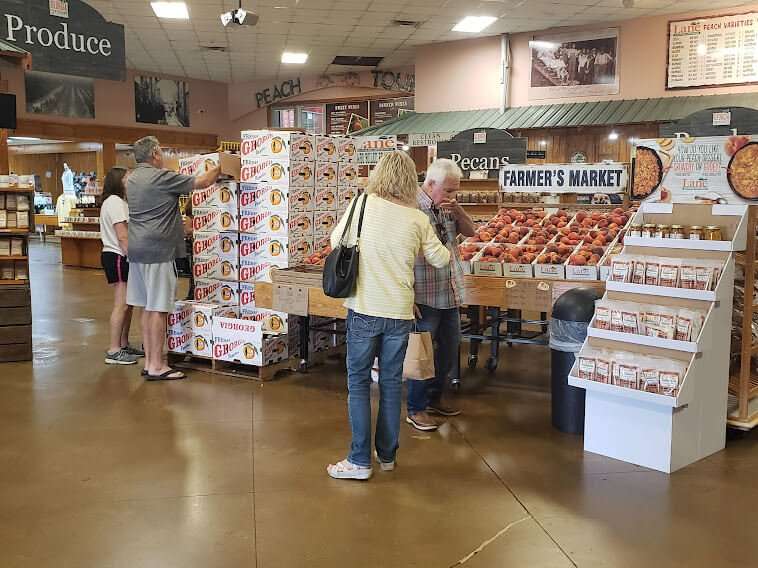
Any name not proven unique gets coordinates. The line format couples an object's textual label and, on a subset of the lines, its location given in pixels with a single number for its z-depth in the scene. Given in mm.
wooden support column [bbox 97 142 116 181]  17391
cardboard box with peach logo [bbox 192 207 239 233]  6004
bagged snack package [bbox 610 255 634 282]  4207
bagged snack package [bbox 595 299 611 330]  4133
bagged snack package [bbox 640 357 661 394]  3811
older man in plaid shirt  4266
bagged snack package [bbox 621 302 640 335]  4023
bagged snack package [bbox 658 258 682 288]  4050
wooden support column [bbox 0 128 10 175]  6250
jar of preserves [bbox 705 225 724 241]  4133
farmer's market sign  5910
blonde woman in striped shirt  3480
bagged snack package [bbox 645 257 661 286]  4102
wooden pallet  5734
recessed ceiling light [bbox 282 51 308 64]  15039
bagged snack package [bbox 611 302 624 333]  4078
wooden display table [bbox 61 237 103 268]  14352
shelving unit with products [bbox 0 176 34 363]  6273
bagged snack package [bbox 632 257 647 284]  4160
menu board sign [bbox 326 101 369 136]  16875
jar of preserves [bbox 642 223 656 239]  4316
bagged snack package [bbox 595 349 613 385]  3980
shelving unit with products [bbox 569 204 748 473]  3836
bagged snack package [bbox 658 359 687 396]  3760
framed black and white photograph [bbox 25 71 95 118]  15766
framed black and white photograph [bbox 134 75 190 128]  17625
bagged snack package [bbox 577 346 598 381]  4043
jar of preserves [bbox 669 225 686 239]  4221
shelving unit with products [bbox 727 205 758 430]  4203
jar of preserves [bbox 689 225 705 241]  4148
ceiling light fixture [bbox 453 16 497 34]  11966
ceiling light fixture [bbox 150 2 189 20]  11367
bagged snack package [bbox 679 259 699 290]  4000
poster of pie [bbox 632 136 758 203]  4664
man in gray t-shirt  5547
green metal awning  11036
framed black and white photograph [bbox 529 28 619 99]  12117
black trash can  4457
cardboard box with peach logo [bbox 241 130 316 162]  5758
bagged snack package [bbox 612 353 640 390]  3875
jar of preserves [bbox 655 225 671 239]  4258
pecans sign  7356
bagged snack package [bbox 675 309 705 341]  3863
